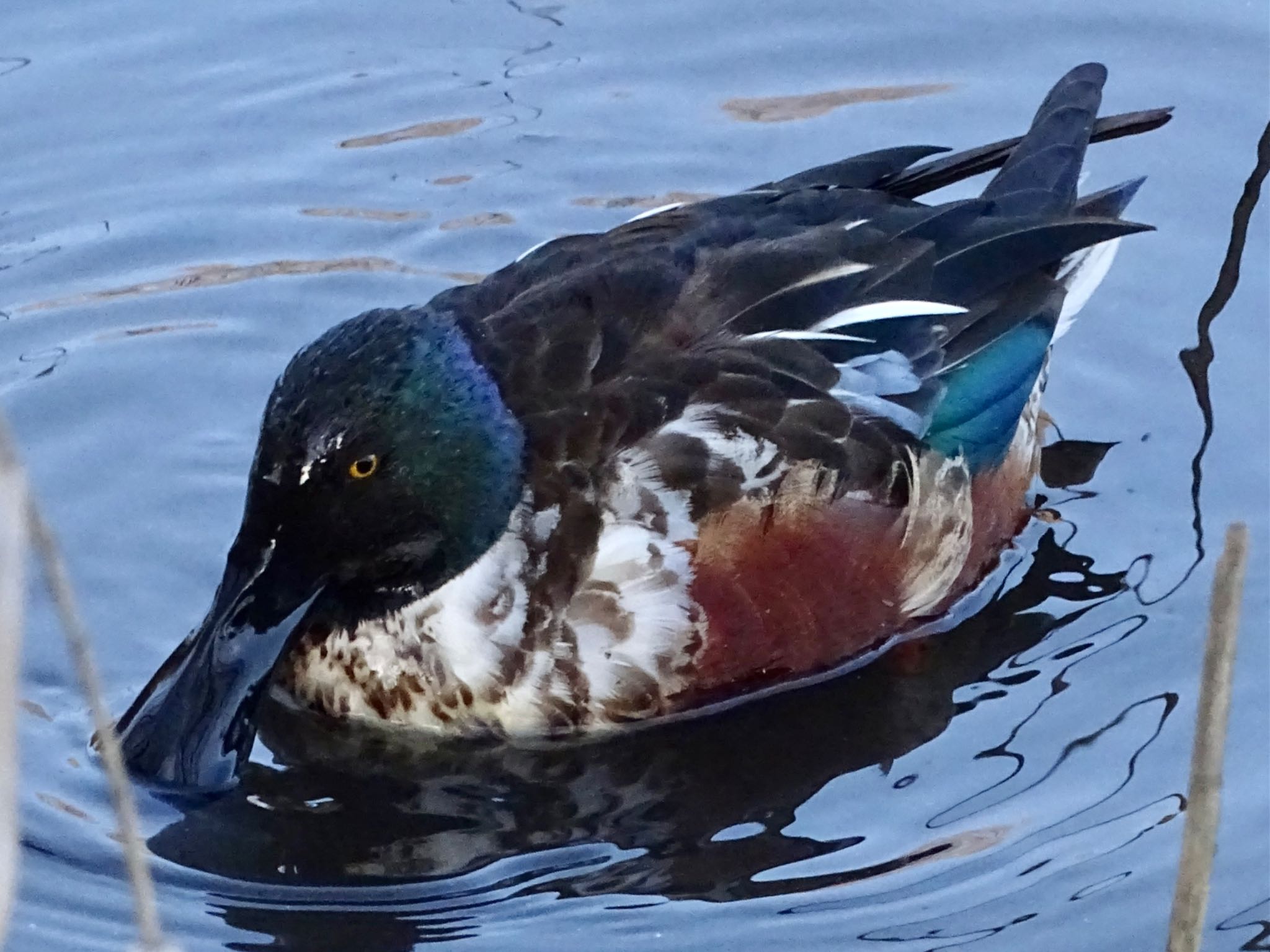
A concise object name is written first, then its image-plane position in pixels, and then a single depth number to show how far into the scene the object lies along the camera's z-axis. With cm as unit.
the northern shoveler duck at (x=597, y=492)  898
